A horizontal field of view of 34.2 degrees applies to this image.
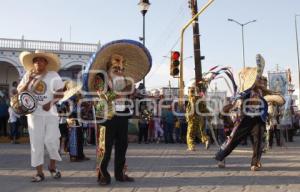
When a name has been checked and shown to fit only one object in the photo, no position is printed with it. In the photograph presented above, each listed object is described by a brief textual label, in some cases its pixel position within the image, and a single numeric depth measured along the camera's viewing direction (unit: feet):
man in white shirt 24.43
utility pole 70.49
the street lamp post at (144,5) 76.95
